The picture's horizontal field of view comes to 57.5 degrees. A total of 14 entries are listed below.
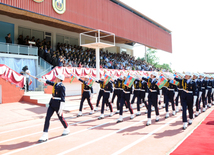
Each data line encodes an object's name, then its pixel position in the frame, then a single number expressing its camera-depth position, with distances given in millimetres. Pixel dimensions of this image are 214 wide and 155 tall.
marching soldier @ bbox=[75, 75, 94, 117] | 10195
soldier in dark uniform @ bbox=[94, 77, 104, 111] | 11194
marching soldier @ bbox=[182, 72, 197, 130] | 7723
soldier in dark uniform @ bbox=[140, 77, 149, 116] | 10430
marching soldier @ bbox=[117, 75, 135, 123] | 8945
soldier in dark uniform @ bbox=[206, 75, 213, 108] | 12198
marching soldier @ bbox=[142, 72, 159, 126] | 8383
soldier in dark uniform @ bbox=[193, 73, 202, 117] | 9741
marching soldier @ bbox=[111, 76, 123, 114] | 9809
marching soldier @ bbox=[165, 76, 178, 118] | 10308
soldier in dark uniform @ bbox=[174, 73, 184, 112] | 8570
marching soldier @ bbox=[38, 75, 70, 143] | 6391
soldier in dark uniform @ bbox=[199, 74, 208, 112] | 11242
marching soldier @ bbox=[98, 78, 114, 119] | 9909
